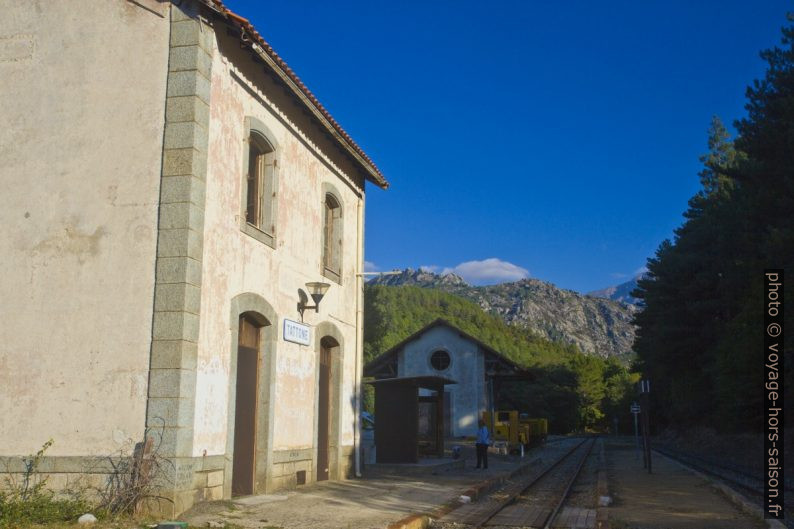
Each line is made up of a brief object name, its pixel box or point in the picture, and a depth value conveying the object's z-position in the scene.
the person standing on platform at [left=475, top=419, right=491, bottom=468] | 19.19
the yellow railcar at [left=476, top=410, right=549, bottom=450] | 30.44
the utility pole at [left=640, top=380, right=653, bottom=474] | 18.69
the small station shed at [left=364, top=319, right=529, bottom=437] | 37.53
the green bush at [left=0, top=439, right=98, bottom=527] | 8.30
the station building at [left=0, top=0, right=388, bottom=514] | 9.25
